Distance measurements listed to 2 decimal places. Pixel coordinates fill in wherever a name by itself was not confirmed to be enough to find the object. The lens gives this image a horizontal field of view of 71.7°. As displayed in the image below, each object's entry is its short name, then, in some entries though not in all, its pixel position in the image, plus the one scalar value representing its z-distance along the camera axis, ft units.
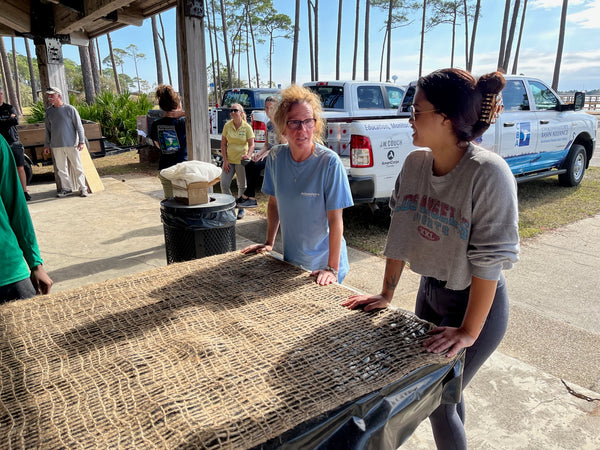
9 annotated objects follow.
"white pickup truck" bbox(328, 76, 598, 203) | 17.29
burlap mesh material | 3.36
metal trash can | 11.45
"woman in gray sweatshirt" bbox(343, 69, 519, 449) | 4.74
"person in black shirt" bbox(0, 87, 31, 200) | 24.26
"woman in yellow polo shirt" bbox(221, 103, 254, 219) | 22.57
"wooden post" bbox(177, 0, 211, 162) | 14.28
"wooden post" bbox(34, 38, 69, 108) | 25.62
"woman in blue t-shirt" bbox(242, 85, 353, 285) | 7.58
